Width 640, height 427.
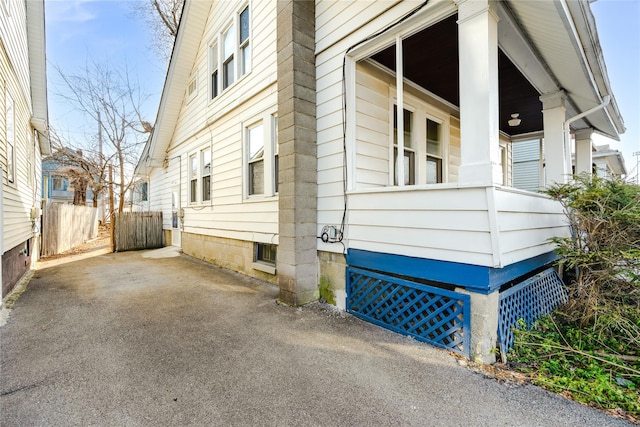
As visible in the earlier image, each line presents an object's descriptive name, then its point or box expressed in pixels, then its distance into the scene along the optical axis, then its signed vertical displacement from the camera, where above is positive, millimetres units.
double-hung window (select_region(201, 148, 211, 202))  7969 +1153
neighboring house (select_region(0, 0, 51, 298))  4957 +2080
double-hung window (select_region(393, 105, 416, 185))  5258 +1136
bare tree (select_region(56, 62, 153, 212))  13969 +5344
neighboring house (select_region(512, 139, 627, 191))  11898 +2313
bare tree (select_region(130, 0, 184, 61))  12945 +9033
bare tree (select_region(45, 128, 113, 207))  14041 +2923
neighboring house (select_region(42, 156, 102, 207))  23938 +2368
